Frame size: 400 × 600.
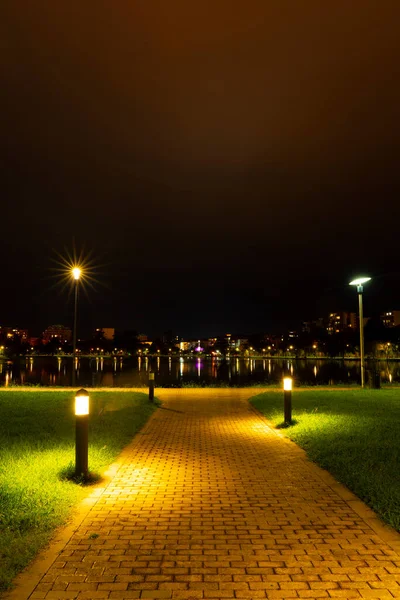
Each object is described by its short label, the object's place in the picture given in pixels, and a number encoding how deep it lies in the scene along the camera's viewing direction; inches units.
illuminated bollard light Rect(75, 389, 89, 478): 278.2
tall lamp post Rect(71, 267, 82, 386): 718.5
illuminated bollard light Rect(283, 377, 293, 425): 466.9
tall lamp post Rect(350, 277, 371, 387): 864.9
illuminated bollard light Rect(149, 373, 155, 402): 686.5
